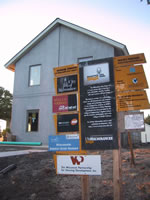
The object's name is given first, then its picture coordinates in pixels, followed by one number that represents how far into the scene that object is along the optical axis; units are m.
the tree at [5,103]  40.53
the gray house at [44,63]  14.48
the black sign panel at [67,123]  4.03
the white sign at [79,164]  3.69
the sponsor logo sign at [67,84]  4.20
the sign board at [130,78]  3.68
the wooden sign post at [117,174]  3.52
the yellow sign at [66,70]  4.24
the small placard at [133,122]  3.89
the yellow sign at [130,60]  3.73
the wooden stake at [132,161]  5.91
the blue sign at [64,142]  3.91
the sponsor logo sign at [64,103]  4.14
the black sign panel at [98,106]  3.70
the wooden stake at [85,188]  3.76
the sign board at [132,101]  3.59
